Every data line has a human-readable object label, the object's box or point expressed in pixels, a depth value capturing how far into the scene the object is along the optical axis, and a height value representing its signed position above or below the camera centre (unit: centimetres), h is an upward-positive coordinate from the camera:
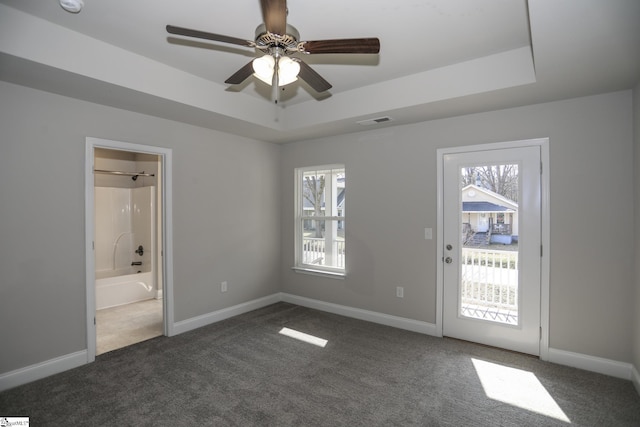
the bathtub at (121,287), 477 -117
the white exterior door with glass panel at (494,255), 321 -45
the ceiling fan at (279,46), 167 +96
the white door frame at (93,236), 310 -19
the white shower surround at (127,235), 535 -42
